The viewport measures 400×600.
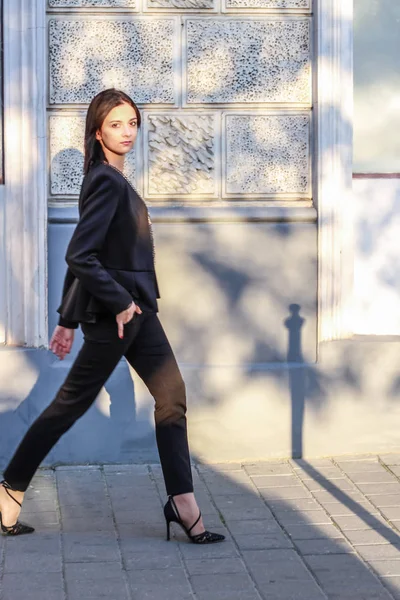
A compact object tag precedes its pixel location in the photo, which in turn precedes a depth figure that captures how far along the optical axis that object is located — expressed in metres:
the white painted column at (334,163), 5.96
